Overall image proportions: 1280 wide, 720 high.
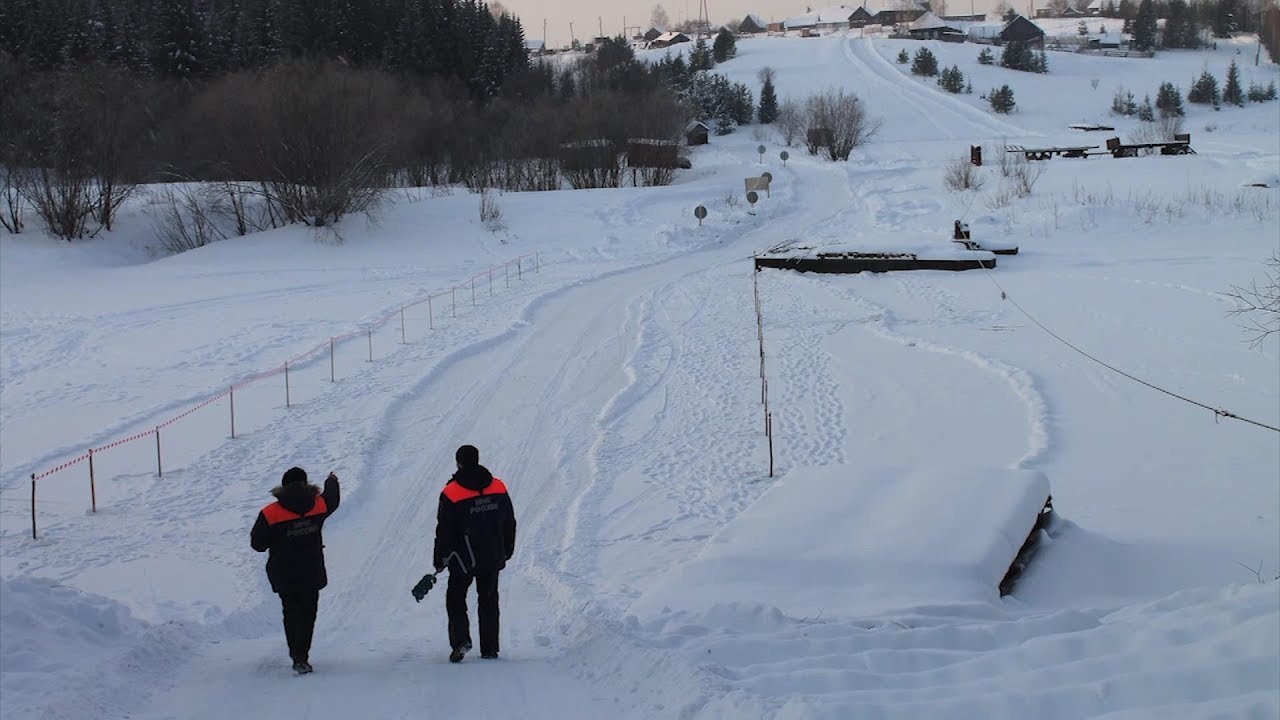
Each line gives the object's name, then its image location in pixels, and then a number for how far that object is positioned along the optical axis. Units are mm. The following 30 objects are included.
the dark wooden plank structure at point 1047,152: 54375
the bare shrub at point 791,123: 78625
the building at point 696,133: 80562
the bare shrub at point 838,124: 68250
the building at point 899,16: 187500
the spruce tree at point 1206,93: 92250
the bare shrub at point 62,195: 41625
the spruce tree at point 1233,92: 91875
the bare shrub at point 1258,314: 19734
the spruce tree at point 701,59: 120125
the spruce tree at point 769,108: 94312
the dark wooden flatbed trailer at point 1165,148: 50938
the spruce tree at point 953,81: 103812
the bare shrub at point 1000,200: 40500
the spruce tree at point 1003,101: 93562
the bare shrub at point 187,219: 43531
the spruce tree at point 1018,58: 116562
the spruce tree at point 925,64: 113750
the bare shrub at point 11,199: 41875
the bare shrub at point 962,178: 46438
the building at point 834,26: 193500
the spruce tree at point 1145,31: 127562
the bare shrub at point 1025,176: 42250
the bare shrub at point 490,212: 41750
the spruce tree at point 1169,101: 88062
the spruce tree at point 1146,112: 88500
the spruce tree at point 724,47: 132375
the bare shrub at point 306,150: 40844
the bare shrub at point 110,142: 42969
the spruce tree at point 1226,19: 129625
